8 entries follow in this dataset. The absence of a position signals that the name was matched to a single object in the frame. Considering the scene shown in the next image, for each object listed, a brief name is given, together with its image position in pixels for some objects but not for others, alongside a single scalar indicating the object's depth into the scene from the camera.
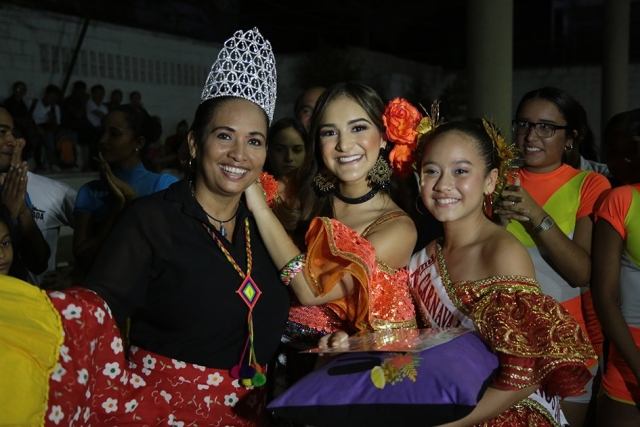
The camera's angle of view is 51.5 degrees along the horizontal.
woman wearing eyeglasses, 2.83
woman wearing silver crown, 1.80
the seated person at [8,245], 2.98
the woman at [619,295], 2.63
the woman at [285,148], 4.49
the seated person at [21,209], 3.42
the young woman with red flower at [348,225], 2.39
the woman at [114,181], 3.77
